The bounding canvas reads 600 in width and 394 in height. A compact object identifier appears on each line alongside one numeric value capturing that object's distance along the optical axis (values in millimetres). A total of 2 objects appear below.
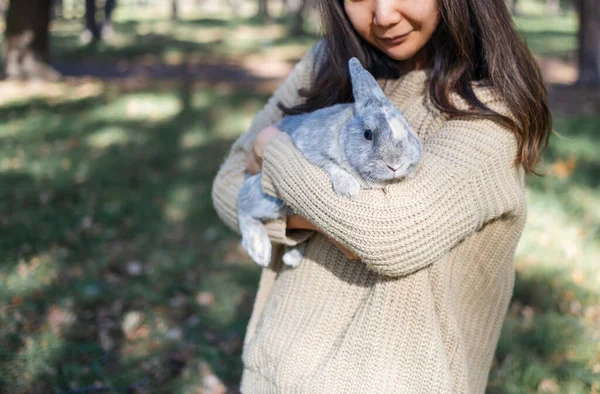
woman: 1721
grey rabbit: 1660
